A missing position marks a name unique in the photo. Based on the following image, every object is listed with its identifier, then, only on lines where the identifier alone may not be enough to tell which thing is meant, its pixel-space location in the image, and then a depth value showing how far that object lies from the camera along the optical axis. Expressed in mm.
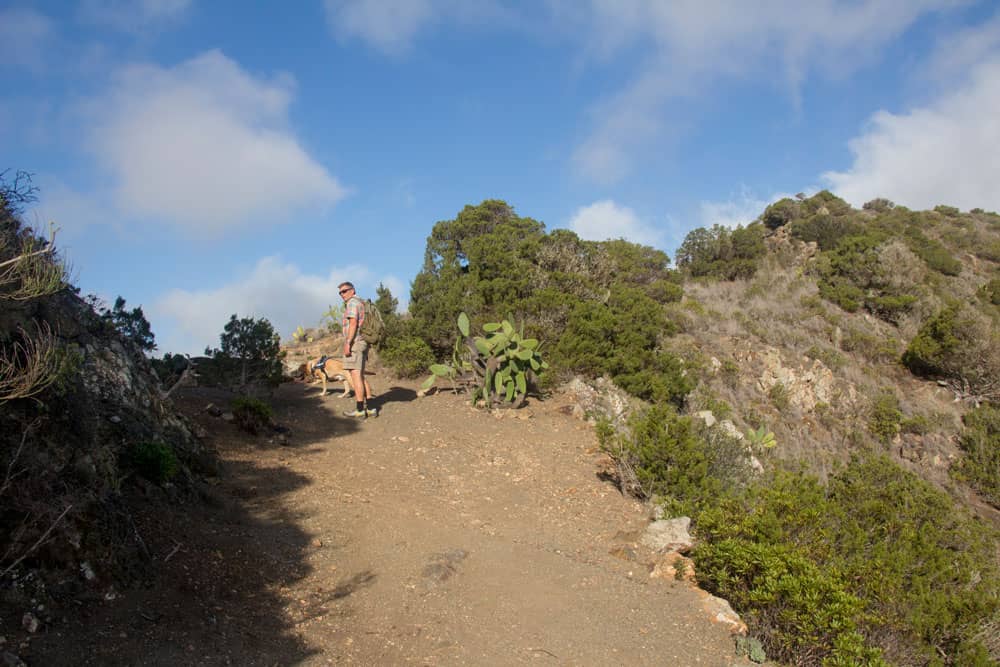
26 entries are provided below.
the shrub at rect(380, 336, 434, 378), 13203
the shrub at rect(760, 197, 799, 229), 32438
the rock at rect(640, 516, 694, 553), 5844
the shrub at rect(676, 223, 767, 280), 26016
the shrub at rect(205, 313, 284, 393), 10414
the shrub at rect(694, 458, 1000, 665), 4395
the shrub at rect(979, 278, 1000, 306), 19953
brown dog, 11719
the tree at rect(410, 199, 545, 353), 13766
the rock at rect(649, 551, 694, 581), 5406
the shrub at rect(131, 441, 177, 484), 4863
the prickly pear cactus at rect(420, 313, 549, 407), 10172
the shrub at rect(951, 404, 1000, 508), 11992
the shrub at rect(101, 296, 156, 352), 8125
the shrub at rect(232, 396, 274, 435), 8211
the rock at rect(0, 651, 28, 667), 2752
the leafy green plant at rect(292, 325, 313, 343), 19891
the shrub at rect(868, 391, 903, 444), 13703
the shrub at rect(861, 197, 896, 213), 35188
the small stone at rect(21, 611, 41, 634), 3039
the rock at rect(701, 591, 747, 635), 4688
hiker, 9359
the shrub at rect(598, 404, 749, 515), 6656
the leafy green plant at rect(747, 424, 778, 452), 11004
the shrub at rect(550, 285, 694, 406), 11859
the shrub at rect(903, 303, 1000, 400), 15195
